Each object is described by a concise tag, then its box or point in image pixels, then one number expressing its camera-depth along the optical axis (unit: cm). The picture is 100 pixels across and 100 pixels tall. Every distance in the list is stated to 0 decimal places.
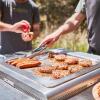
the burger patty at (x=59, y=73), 131
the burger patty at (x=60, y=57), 162
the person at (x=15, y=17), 242
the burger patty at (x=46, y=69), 138
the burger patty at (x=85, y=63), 148
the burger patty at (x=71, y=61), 154
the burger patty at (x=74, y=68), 141
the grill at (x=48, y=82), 117
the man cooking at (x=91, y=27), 186
